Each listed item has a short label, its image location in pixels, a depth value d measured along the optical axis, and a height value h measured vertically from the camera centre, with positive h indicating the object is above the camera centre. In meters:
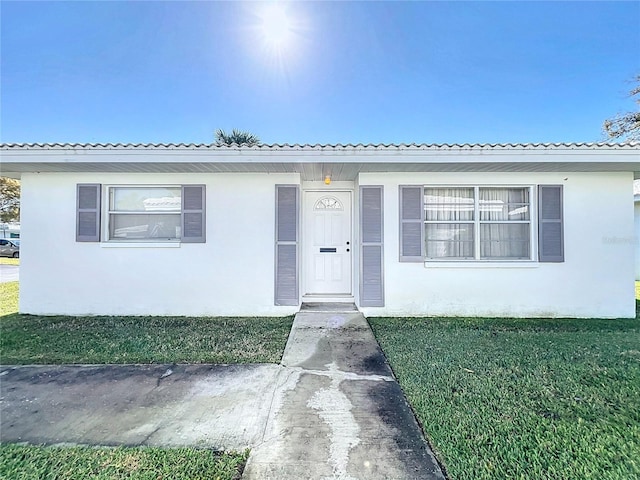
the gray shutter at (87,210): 5.80 +0.68
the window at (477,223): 5.94 +0.43
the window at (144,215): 5.82 +0.60
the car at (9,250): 20.08 -0.29
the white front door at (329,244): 6.69 +0.03
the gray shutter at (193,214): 5.84 +0.60
